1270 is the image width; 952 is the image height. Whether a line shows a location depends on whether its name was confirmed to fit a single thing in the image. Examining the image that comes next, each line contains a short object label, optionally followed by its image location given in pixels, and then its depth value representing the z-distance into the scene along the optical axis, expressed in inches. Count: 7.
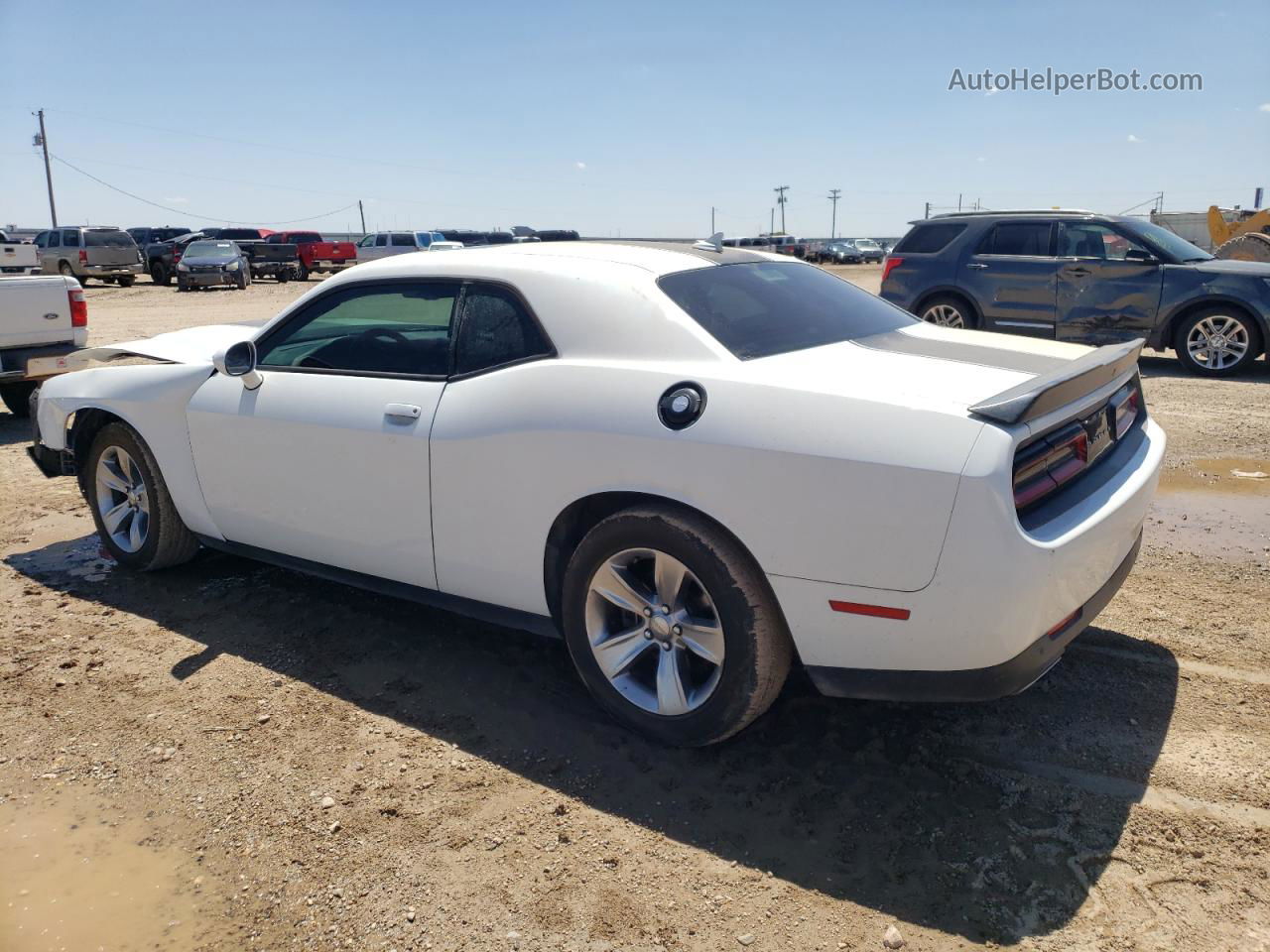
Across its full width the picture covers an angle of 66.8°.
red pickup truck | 1348.4
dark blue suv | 400.5
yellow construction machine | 656.7
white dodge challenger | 103.0
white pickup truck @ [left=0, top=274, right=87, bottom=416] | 326.6
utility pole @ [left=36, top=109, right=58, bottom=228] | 2389.3
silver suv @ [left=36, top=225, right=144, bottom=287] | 1195.9
